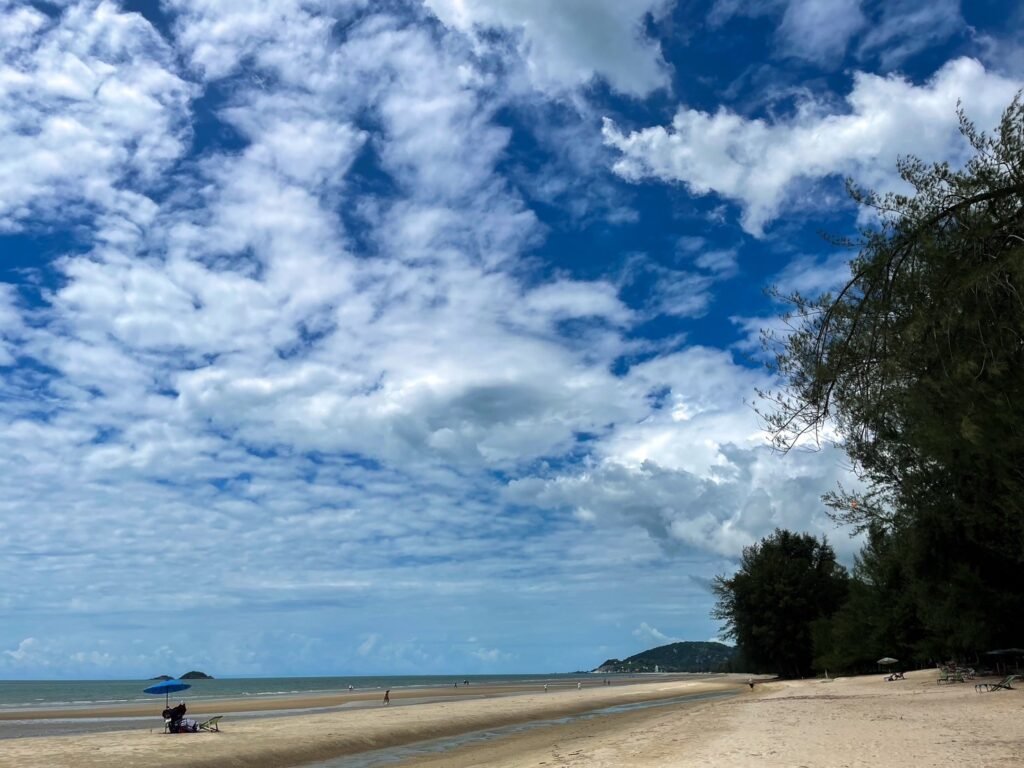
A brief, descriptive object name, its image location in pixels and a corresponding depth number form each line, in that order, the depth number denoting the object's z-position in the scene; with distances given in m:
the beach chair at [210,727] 35.20
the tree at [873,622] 51.25
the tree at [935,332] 8.84
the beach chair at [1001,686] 30.55
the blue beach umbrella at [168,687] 36.04
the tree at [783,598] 74.75
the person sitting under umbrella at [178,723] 34.19
